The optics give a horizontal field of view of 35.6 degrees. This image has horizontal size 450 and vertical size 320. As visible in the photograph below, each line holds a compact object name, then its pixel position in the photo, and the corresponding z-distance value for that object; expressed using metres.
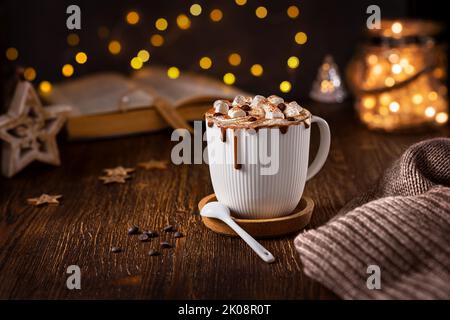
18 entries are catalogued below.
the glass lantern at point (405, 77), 1.48
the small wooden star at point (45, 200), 1.14
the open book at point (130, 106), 1.51
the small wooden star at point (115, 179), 1.25
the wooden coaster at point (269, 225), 0.96
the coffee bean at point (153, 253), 0.93
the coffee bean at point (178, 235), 0.99
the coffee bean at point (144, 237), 0.98
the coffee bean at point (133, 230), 1.00
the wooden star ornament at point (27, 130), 1.28
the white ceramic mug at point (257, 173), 0.92
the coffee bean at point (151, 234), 0.99
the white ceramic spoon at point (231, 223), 0.89
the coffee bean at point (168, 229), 1.01
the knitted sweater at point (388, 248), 0.78
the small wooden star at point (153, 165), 1.33
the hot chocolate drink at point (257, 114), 0.92
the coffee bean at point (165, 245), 0.95
